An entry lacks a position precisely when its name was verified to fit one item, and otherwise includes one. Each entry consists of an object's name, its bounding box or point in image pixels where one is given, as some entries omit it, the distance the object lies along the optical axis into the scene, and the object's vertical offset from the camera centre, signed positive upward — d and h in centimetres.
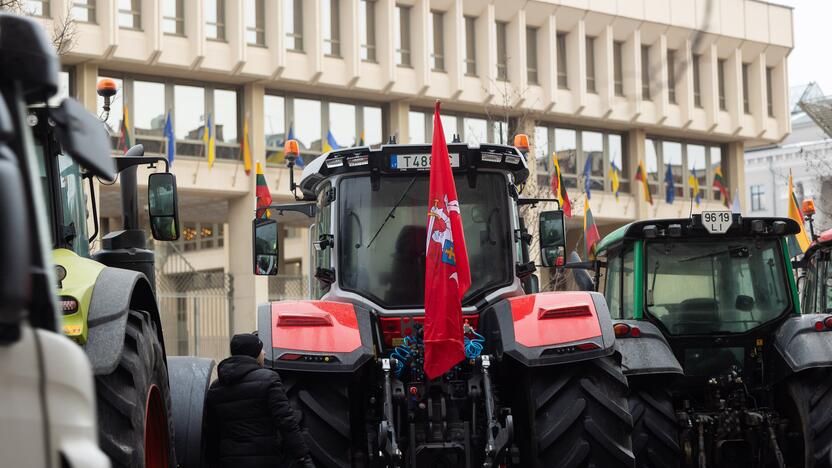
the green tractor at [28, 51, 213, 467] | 567 -20
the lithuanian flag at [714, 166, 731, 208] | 4142 +207
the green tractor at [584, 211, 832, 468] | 1057 -58
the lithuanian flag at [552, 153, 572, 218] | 2013 +100
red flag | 833 -8
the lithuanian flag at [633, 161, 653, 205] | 3984 +209
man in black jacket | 827 -90
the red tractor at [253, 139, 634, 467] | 830 -52
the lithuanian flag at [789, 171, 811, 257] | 1939 +50
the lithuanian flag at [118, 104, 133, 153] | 3209 +304
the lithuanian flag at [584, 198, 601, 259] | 2042 +32
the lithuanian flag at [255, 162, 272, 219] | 1360 +72
